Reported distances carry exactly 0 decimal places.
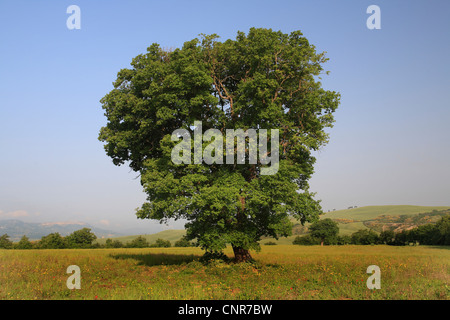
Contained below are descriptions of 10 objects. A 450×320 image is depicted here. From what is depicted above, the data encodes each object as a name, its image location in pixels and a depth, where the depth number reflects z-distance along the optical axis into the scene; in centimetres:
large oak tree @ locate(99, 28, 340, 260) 2067
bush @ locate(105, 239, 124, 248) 5912
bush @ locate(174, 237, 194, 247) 6488
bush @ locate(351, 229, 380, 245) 6225
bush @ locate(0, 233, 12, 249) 5374
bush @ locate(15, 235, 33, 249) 5144
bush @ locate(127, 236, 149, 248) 6028
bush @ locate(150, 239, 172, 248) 6178
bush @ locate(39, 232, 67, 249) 5325
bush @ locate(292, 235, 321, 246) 6606
